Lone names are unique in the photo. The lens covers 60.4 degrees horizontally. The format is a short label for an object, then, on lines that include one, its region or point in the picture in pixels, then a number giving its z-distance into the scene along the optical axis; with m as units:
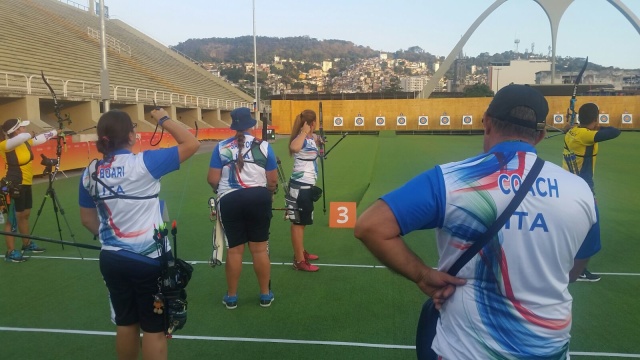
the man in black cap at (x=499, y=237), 1.85
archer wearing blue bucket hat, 5.25
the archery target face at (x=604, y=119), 47.38
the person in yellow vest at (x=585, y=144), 6.17
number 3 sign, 9.53
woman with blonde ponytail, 6.72
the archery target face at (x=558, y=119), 47.78
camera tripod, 7.43
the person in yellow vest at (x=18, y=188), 7.32
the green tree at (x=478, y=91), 70.81
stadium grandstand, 26.50
